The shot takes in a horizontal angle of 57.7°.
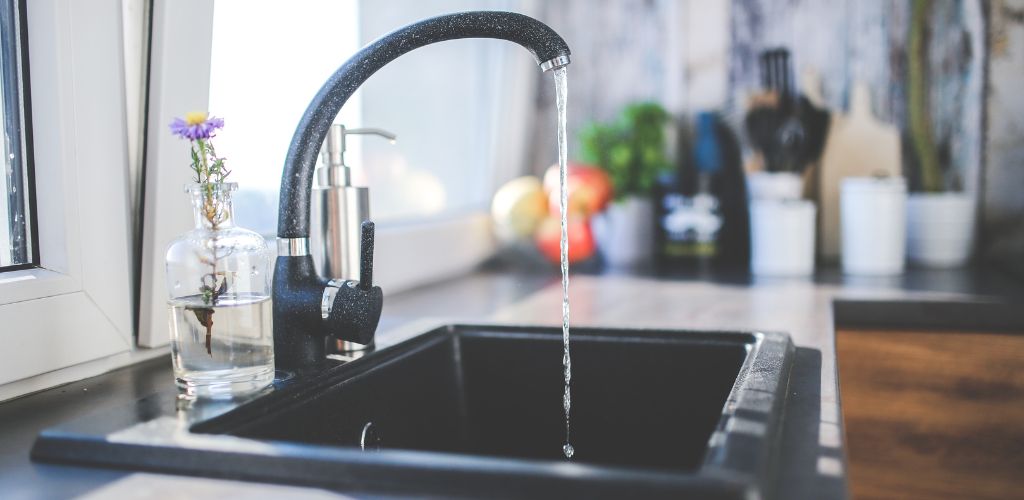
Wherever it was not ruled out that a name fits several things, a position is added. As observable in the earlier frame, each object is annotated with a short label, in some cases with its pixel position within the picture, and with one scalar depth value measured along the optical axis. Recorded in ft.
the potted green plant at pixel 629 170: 6.59
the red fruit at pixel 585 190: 6.53
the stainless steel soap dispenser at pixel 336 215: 3.09
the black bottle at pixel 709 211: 6.63
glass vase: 2.38
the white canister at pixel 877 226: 5.92
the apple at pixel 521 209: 6.63
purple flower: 2.35
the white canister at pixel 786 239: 6.03
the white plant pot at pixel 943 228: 6.21
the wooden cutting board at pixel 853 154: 6.59
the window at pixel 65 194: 2.76
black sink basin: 1.78
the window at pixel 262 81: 3.89
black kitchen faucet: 2.77
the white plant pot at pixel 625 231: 6.59
